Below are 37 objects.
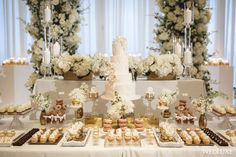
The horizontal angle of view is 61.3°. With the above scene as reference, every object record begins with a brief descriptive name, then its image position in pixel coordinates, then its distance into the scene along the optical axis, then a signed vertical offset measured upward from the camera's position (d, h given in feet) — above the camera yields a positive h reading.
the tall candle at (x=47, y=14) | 7.09 +1.98
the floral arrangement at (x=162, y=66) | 6.90 +0.13
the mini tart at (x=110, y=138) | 5.45 -1.89
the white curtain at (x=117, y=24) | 13.90 +3.20
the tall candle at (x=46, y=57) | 7.01 +0.45
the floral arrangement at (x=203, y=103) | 6.23 -1.07
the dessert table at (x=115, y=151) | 5.19 -2.13
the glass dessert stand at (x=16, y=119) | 6.43 -1.63
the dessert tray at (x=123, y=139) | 5.40 -1.92
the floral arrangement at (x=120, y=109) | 6.07 -1.20
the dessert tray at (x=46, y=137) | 5.45 -1.89
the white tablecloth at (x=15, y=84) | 11.06 -0.79
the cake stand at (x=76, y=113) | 6.52 -1.45
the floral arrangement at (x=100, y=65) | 6.86 +0.16
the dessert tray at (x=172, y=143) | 5.29 -1.95
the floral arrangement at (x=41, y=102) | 6.45 -1.04
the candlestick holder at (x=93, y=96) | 6.61 -0.87
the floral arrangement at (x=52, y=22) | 9.10 +2.20
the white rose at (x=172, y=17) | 9.05 +2.40
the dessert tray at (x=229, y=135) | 5.42 -1.91
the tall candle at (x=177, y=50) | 7.75 +0.77
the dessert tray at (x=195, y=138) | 5.39 -1.89
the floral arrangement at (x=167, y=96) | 6.40 -0.86
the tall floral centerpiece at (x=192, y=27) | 9.02 +1.91
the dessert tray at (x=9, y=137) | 5.34 -1.92
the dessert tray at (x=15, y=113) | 6.43 -1.40
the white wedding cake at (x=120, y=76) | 6.40 -0.21
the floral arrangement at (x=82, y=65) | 6.86 +0.16
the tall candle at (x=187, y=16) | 7.42 +1.98
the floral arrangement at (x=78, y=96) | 6.37 -0.85
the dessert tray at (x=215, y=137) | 5.38 -1.91
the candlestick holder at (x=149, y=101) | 6.58 -1.09
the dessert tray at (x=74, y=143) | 5.32 -1.96
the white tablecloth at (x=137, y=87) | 6.99 -0.61
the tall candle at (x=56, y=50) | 7.41 +0.73
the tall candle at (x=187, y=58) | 7.22 +0.42
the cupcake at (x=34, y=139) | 5.46 -1.90
